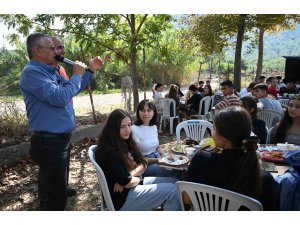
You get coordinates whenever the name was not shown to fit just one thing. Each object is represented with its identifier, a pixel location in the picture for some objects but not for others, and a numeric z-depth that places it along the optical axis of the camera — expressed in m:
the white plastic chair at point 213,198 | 1.32
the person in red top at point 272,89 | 6.52
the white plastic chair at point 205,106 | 5.62
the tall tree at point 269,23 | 6.31
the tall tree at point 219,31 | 6.72
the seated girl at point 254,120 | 2.74
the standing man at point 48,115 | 1.76
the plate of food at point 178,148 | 2.24
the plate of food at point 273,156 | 2.01
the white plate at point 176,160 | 1.98
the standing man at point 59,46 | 2.22
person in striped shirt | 3.81
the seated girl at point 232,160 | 1.40
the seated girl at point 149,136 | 2.37
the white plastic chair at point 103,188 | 1.70
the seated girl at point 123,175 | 1.72
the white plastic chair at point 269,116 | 3.64
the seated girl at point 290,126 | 2.57
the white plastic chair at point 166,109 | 5.45
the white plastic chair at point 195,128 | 3.17
